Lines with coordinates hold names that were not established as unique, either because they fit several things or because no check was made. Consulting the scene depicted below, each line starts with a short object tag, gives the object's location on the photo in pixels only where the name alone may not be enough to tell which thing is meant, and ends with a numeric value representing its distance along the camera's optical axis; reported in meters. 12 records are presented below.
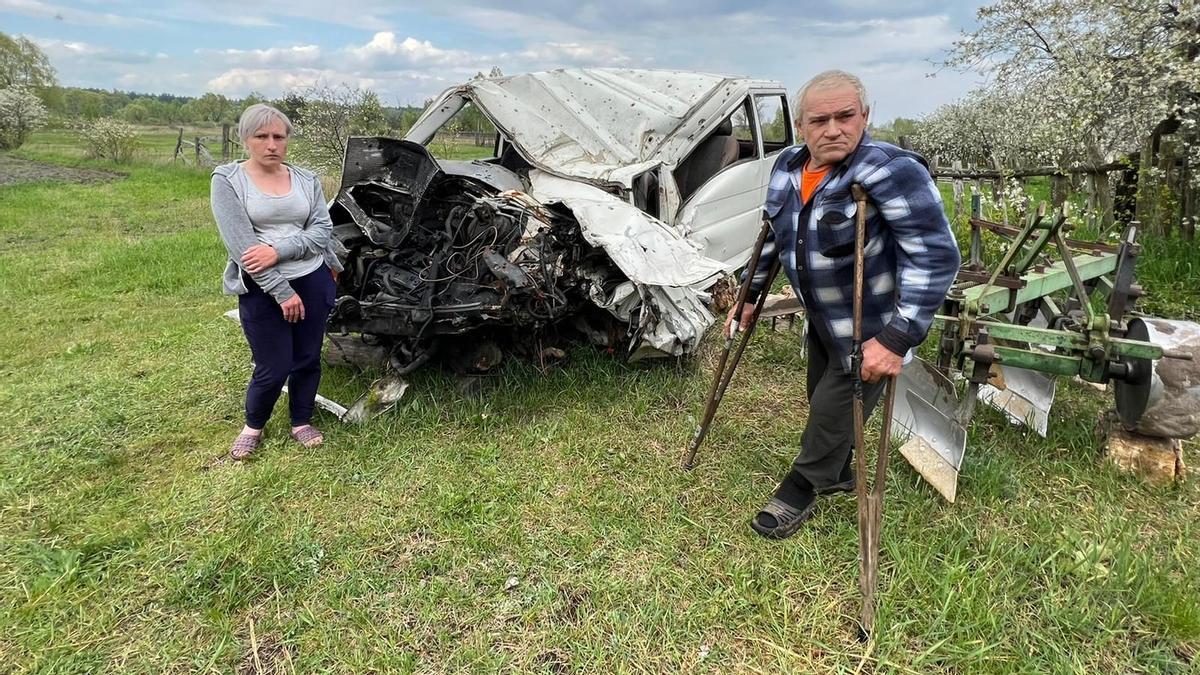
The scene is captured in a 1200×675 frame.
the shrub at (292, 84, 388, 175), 12.41
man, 2.00
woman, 2.79
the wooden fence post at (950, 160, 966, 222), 5.41
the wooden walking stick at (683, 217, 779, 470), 2.69
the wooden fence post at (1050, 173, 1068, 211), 6.82
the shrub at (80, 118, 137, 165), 18.28
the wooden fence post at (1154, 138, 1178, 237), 5.46
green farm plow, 2.74
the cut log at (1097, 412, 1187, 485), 2.91
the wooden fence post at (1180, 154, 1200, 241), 5.42
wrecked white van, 3.33
